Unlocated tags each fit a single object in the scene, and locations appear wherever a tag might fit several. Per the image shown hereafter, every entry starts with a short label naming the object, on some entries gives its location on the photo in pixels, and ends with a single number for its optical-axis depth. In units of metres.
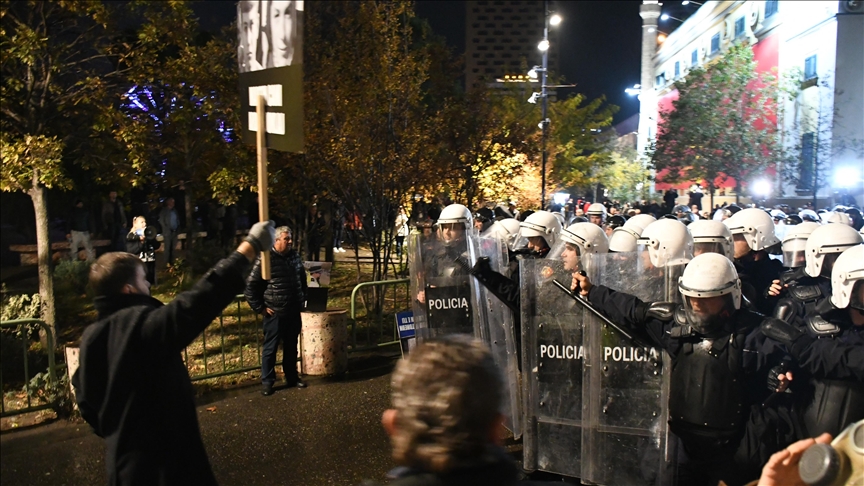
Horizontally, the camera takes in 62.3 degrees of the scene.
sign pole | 3.49
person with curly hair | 1.70
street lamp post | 19.17
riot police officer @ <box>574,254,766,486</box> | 3.74
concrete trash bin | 8.65
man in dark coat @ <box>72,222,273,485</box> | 2.94
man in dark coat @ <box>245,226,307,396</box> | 7.88
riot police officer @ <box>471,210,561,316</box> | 5.79
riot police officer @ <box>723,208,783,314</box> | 6.27
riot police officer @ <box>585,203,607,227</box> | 13.79
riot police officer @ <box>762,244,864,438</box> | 3.63
